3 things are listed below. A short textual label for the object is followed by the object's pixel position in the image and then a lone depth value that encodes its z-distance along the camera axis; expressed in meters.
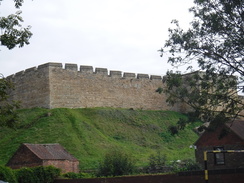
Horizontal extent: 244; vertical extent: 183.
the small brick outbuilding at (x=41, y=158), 28.38
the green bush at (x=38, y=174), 24.84
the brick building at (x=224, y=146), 26.62
